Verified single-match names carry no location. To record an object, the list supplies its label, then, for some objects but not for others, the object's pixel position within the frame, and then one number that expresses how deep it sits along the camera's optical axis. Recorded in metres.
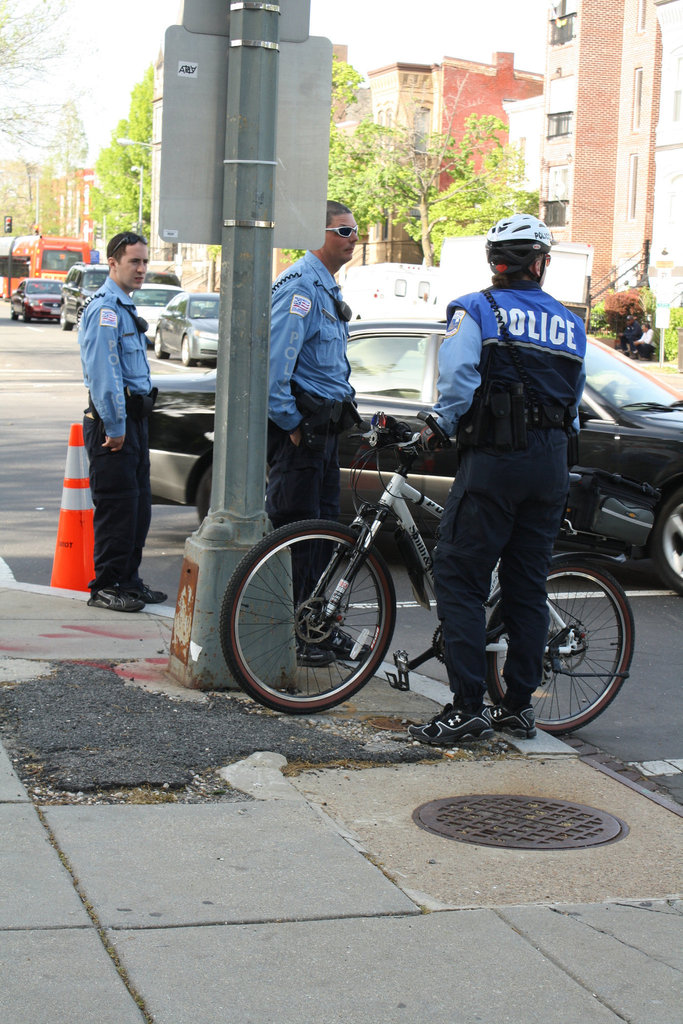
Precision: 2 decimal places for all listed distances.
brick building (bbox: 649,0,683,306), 47.38
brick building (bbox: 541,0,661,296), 50.72
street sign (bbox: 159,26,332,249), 5.33
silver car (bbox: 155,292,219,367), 27.97
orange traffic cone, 7.64
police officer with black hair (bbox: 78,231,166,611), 6.71
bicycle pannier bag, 5.73
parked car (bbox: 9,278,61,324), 52.09
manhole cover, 4.16
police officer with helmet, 4.80
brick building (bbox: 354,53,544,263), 67.25
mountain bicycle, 5.21
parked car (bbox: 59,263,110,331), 43.00
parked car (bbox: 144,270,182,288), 47.81
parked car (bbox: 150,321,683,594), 8.41
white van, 34.72
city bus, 65.19
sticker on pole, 5.32
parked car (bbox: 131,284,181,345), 35.59
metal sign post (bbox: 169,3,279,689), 5.29
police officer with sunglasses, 5.79
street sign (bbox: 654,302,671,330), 34.56
